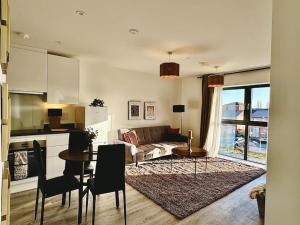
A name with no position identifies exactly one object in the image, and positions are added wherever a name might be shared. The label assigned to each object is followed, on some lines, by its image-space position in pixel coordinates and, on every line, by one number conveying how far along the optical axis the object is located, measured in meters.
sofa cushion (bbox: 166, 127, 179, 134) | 6.11
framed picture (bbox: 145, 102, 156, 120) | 6.01
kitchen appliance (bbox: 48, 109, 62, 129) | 3.90
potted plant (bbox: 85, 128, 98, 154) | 2.52
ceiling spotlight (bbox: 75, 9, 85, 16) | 2.20
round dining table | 2.32
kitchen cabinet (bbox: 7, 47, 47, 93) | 3.27
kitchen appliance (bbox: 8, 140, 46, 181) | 3.08
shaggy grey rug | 2.90
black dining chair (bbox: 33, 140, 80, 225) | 2.25
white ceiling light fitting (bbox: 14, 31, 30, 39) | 2.86
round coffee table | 4.00
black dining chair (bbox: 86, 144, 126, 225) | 2.22
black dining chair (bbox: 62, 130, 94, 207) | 2.99
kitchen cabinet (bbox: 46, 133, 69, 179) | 3.50
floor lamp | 6.02
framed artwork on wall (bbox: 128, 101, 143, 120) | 5.59
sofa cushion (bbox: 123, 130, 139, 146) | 4.98
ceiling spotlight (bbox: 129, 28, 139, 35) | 2.70
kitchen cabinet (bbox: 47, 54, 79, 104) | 3.73
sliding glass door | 5.04
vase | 2.50
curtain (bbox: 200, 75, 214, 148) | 5.82
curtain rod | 4.73
